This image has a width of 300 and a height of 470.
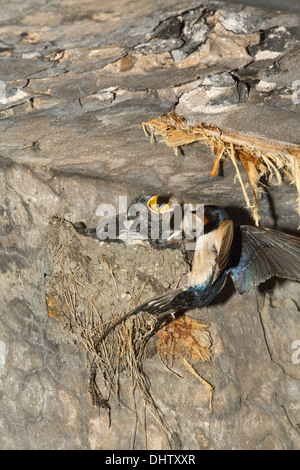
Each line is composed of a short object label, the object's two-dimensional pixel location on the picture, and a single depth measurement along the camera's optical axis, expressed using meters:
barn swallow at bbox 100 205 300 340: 2.41
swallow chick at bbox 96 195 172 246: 2.71
